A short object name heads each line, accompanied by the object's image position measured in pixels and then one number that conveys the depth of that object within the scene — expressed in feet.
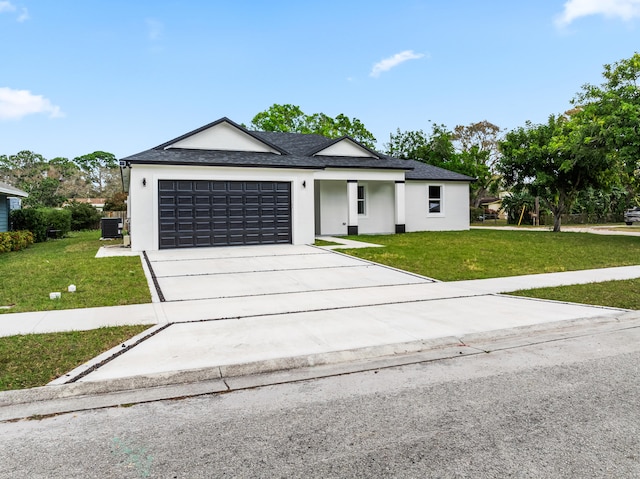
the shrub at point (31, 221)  69.34
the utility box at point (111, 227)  68.80
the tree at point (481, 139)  167.43
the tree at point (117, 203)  128.06
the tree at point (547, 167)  78.74
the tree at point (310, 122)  138.41
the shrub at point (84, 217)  108.68
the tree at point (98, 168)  222.48
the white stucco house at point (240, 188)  50.98
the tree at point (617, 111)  50.37
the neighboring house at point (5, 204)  63.31
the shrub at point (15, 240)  53.93
